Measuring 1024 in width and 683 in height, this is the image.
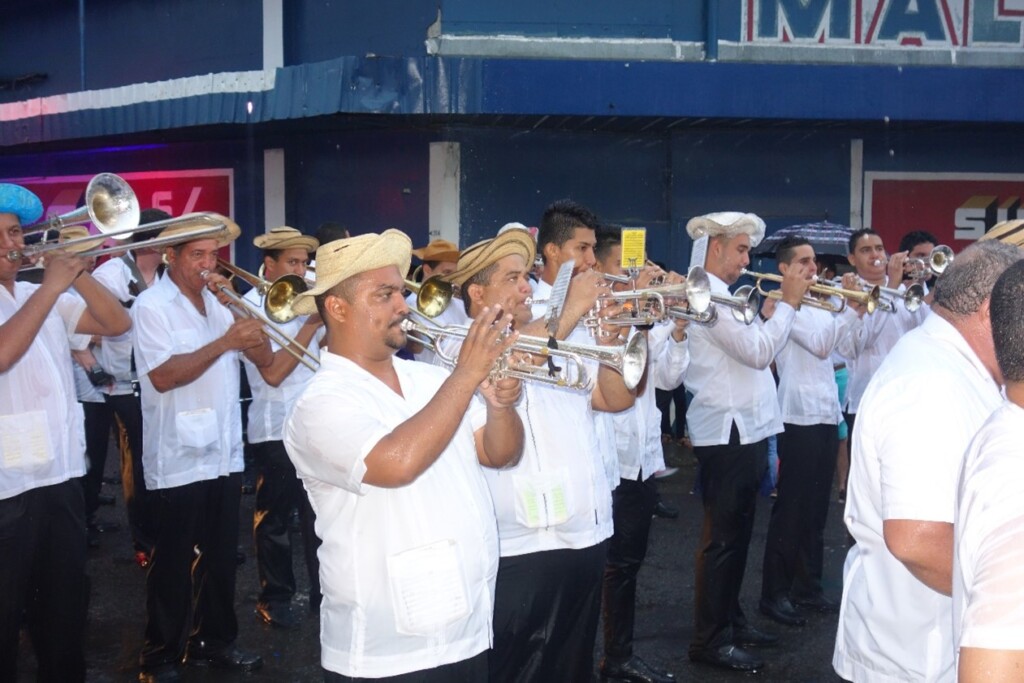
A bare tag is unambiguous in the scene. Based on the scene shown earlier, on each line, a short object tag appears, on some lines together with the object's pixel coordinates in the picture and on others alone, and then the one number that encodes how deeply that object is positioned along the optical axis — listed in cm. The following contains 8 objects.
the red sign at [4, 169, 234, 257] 1361
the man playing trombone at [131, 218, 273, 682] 564
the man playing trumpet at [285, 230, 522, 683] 321
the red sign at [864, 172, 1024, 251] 1274
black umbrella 1127
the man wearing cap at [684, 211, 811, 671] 605
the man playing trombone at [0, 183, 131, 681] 452
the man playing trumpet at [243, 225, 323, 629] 676
